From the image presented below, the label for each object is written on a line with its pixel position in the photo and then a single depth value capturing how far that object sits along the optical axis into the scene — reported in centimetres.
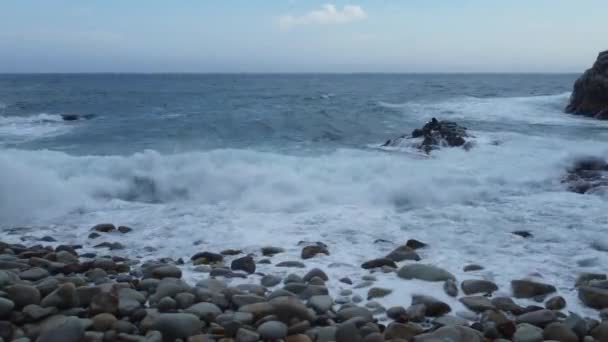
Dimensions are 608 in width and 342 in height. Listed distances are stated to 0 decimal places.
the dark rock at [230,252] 555
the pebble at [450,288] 439
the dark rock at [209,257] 531
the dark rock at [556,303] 413
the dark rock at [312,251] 541
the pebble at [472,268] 498
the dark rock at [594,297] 412
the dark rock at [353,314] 390
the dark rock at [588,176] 822
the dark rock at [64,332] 341
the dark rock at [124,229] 640
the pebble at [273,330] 360
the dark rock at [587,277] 459
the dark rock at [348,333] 354
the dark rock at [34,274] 453
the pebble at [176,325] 357
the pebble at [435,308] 406
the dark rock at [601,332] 358
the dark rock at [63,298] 393
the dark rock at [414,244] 570
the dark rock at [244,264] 502
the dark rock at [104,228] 641
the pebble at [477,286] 445
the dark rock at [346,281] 469
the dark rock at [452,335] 347
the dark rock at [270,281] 464
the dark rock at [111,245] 576
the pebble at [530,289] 439
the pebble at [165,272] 472
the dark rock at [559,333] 358
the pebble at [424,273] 471
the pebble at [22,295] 393
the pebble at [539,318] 383
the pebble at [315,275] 473
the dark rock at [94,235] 620
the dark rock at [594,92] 2034
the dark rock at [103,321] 366
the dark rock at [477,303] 408
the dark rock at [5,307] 375
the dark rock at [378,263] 509
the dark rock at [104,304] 386
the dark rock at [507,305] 405
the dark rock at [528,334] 357
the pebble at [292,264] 512
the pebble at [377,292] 439
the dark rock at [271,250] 556
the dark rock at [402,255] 533
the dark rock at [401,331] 359
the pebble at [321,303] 404
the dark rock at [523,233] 601
